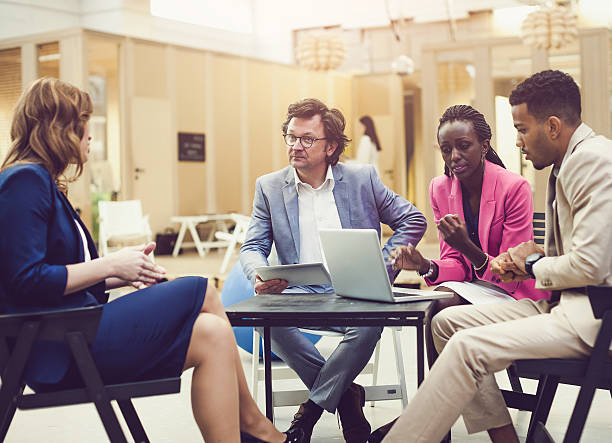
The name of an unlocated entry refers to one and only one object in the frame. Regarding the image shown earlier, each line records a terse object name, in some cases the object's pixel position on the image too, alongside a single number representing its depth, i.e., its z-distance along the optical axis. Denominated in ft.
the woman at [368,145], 37.99
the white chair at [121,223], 31.24
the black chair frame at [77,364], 6.47
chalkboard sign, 40.57
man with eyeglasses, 10.72
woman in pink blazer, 10.02
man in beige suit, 6.91
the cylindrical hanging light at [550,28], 34.83
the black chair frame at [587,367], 6.66
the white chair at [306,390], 10.61
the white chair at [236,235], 29.48
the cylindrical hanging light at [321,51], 41.11
